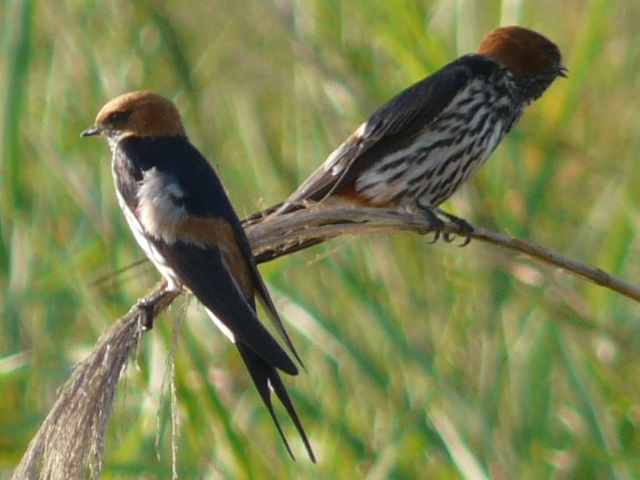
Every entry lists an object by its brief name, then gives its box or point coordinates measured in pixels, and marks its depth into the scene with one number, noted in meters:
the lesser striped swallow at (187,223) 4.90
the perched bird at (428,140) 5.02
